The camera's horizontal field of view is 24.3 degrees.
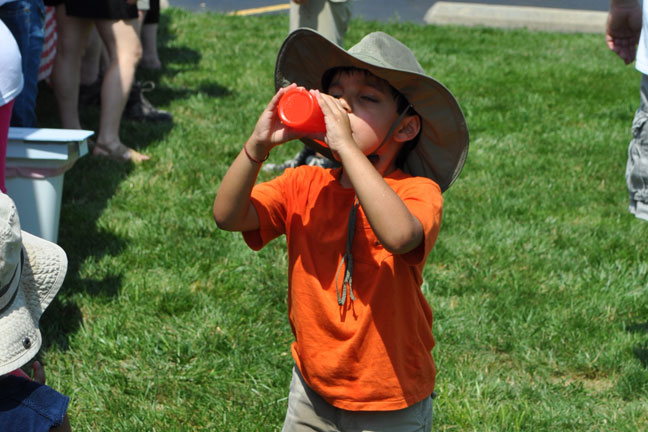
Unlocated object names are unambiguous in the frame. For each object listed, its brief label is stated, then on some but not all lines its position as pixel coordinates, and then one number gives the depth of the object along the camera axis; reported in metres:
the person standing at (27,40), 6.11
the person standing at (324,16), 9.30
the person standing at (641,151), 5.23
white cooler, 6.14
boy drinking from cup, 3.74
